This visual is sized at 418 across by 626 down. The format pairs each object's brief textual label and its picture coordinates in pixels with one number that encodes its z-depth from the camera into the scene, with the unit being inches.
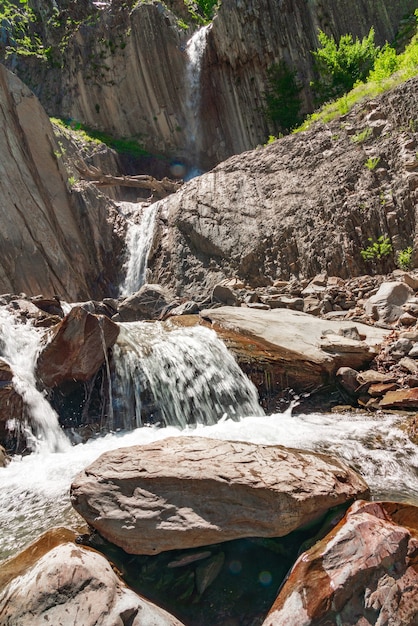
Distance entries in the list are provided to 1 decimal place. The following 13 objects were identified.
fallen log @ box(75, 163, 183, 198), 724.7
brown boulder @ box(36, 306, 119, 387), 252.4
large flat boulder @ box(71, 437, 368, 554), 112.2
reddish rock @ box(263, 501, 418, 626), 87.7
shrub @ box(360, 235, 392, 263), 410.9
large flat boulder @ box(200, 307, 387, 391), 277.7
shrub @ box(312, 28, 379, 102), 702.5
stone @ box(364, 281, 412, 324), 337.4
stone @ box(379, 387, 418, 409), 237.1
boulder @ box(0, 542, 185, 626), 86.2
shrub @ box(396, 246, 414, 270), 394.3
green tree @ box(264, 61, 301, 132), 821.2
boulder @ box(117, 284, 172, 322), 422.3
